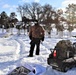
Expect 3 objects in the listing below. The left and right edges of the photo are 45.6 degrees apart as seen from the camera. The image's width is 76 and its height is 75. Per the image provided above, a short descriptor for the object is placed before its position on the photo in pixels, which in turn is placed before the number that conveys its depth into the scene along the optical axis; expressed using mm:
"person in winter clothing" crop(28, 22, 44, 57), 4400
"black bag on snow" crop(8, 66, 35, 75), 2691
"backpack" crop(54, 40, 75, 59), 2527
